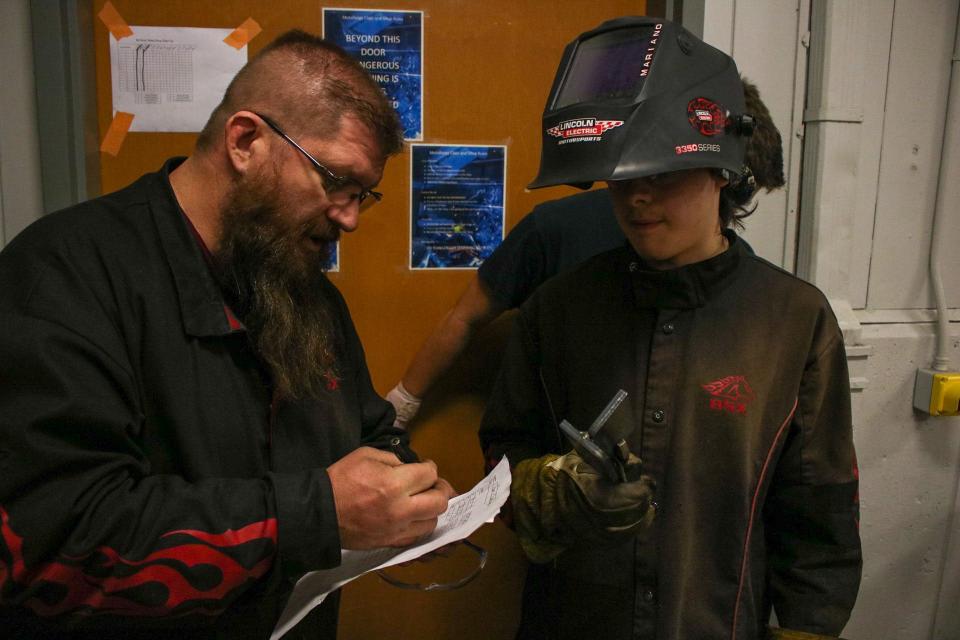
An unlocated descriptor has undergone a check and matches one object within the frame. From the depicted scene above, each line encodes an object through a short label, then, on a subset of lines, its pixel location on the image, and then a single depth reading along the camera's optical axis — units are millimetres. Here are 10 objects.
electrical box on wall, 1931
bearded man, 832
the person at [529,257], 1731
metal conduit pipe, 1944
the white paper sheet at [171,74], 1834
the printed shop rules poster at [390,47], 1893
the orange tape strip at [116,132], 1854
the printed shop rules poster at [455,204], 1991
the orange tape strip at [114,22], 1808
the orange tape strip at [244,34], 1857
